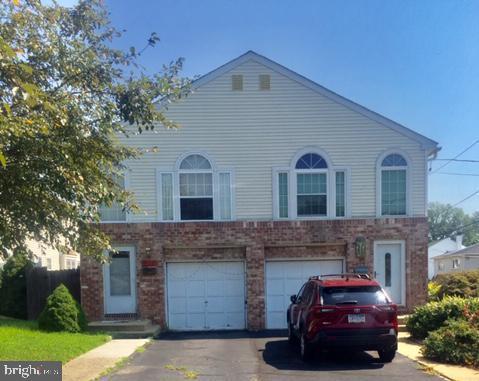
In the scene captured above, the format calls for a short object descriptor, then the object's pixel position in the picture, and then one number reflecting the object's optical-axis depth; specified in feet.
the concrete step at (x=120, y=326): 48.65
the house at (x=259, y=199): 53.31
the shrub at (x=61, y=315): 46.50
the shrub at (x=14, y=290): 59.11
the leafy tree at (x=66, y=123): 21.43
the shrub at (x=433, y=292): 55.36
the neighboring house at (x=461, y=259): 151.84
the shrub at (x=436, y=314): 40.51
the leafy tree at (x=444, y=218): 326.65
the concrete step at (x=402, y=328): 48.74
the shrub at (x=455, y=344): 32.50
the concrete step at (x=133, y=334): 47.19
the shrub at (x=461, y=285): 53.11
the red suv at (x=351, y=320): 32.27
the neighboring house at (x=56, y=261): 91.86
